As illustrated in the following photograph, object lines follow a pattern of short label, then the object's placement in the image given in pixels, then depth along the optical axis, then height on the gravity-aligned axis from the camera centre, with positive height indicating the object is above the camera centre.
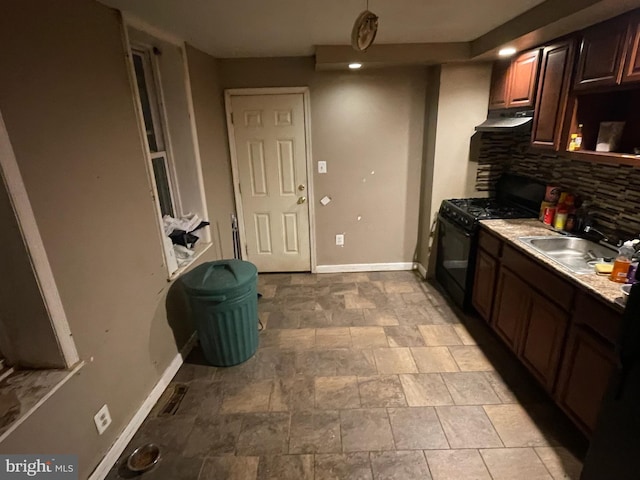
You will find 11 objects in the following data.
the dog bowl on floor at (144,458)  1.75 -1.56
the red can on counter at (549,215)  2.62 -0.59
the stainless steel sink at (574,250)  2.14 -0.75
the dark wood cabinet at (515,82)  2.53 +0.42
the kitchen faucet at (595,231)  2.28 -0.65
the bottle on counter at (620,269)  1.69 -0.66
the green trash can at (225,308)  2.29 -1.07
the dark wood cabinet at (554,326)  1.64 -1.07
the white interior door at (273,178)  3.52 -0.36
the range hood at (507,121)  2.62 +0.12
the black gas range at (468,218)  2.89 -0.70
